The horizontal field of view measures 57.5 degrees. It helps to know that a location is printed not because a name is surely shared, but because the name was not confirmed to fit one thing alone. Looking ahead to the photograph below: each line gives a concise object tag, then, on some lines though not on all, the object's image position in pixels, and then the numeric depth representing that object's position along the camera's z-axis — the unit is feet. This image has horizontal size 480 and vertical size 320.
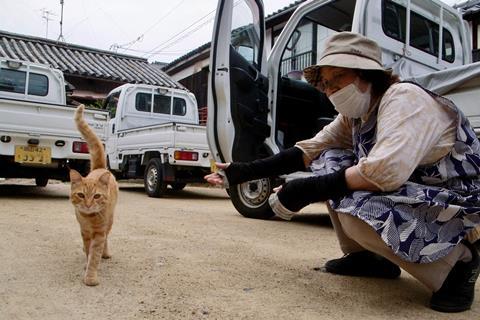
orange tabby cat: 7.23
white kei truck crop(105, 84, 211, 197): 22.57
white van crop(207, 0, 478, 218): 13.15
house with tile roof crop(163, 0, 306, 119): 42.43
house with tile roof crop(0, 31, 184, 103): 39.04
